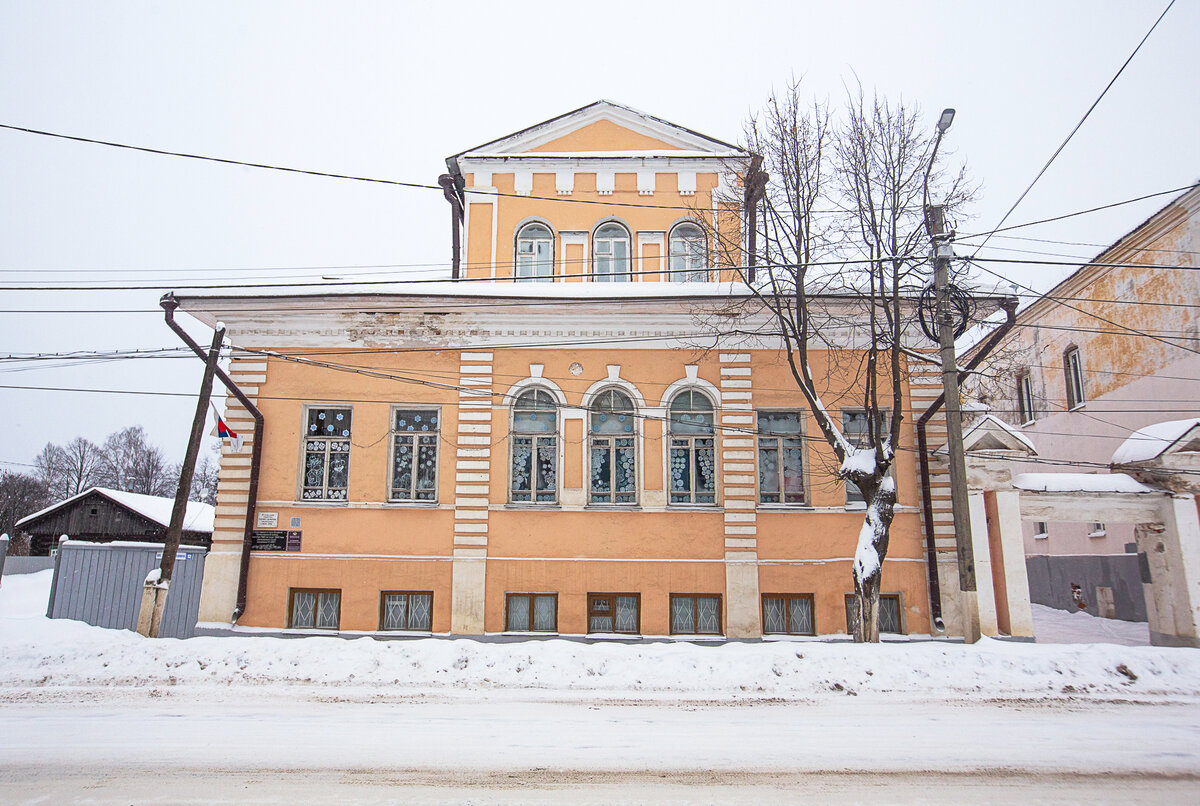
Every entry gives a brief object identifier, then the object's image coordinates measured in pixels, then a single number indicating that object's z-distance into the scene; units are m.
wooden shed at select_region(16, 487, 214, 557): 40.09
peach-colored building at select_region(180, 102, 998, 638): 14.09
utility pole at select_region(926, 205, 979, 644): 10.53
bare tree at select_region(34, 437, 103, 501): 79.39
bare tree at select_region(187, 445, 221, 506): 78.88
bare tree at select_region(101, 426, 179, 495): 81.06
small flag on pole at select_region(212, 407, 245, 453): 14.12
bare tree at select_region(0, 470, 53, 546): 62.59
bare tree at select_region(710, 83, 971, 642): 11.41
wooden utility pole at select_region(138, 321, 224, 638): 11.90
